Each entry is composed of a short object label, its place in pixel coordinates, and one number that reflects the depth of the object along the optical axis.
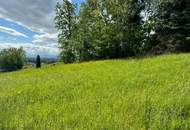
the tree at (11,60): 50.04
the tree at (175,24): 14.46
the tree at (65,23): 23.84
